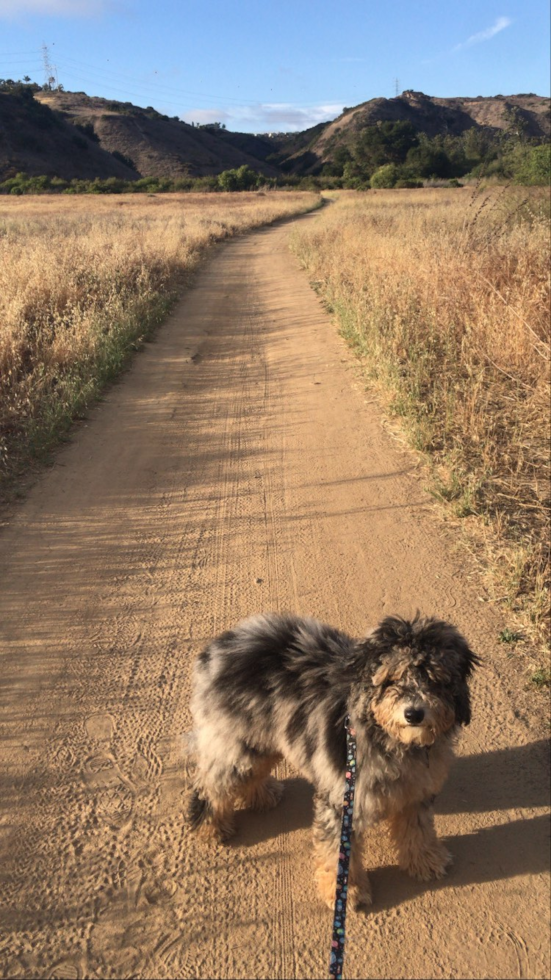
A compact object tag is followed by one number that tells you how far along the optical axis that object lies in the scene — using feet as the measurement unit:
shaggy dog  7.24
